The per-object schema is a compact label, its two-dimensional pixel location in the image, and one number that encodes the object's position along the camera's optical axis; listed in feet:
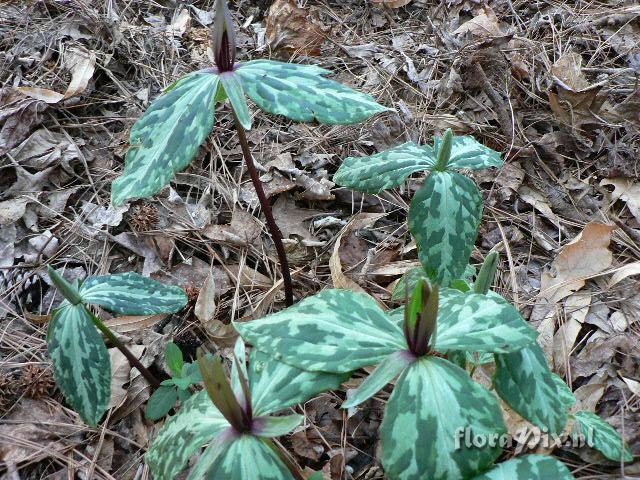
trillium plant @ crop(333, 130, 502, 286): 1.48
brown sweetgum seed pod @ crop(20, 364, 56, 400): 1.74
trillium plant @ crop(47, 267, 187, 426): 1.50
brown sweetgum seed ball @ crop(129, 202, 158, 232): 2.06
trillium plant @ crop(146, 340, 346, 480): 1.19
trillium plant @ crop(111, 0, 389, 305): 1.36
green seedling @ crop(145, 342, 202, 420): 1.65
